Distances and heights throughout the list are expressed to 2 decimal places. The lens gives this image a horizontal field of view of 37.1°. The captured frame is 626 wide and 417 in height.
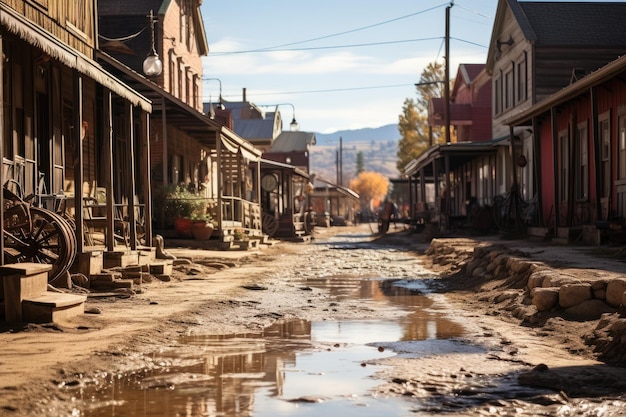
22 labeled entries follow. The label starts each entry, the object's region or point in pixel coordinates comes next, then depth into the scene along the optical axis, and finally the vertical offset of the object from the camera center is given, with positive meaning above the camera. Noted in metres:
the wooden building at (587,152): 19.47 +1.30
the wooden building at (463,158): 35.75 +2.18
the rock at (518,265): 14.00 -0.87
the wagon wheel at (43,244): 11.58 -0.34
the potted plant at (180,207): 25.47 +0.18
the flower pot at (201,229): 25.16 -0.42
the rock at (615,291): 9.59 -0.88
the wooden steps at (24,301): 9.30 -0.86
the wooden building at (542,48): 31.42 +5.52
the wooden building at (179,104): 25.83 +3.06
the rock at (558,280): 11.06 -0.87
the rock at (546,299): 10.55 -1.03
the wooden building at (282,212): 40.85 +0.02
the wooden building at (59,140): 11.66 +1.33
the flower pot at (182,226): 25.30 -0.33
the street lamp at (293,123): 64.80 +6.21
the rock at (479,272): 16.40 -1.12
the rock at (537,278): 11.88 -0.90
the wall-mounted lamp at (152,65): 23.61 +3.81
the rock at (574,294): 10.29 -0.97
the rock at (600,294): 10.11 -0.94
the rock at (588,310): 9.84 -1.10
